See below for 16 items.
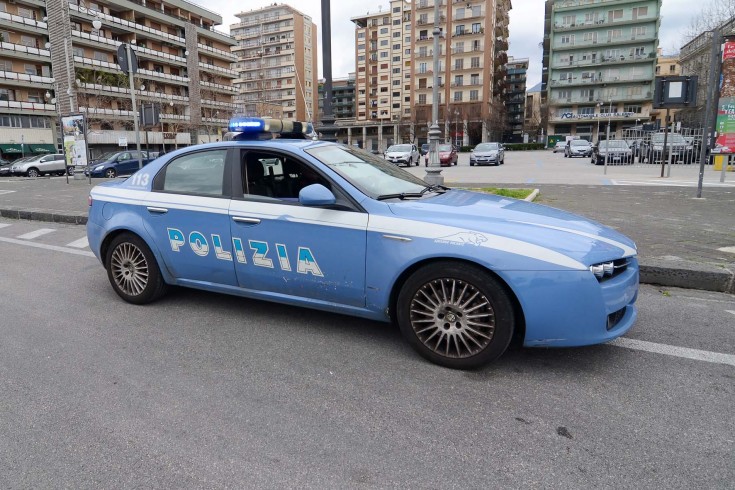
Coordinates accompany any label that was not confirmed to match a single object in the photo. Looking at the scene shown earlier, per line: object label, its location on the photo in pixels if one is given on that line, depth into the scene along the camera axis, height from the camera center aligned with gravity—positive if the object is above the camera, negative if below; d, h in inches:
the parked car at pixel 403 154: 1109.1 +6.6
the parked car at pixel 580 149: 1456.7 +18.4
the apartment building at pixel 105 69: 1819.6 +382.2
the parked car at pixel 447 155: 1131.9 +3.5
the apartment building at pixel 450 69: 2955.2 +560.3
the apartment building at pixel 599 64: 2807.6 +534.1
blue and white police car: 114.9 -23.8
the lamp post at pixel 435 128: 488.4 +31.2
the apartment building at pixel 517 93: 4554.6 +586.6
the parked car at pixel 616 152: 1003.6 +5.8
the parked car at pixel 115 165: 1006.9 -10.0
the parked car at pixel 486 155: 1123.9 +2.6
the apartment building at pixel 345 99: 4671.8 +558.3
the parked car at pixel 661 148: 952.9 +12.9
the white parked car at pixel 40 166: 1167.0 -12.4
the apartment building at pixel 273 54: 3843.5 +834.0
